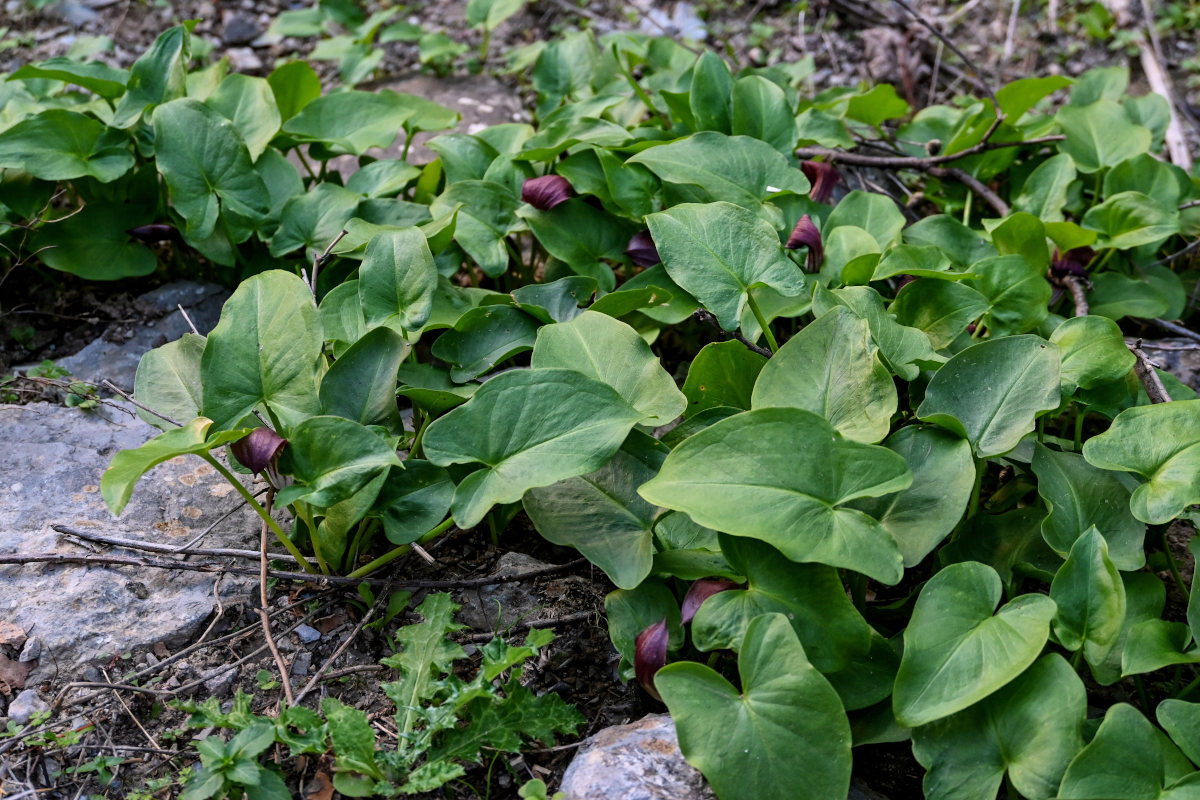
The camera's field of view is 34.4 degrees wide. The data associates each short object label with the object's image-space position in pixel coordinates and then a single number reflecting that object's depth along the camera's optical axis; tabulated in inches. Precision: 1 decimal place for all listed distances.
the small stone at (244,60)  52.3
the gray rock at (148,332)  37.3
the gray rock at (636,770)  28.4
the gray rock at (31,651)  30.6
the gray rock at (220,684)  30.5
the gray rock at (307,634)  31.4
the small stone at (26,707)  29.8
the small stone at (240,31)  54.4
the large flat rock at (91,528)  31.0
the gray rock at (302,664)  30.9
